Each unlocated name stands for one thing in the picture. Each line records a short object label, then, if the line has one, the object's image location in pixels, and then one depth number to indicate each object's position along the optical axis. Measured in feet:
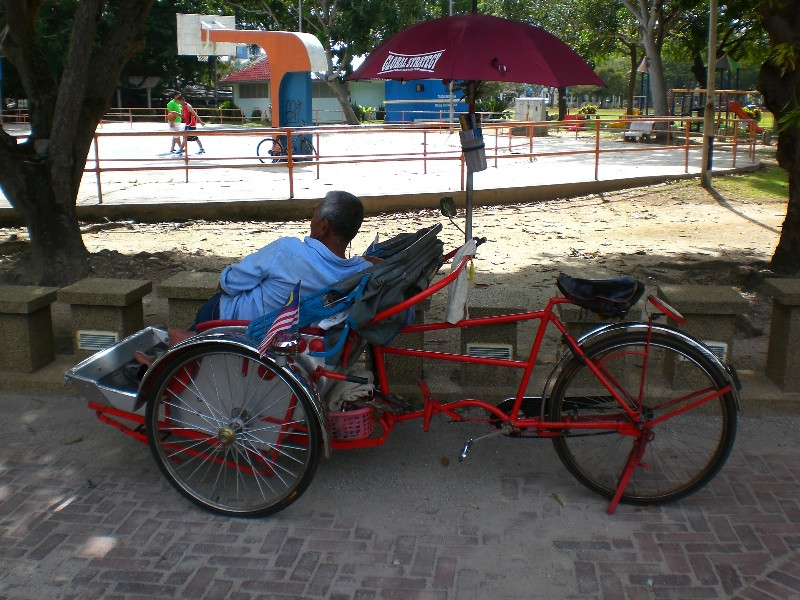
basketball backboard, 103.30
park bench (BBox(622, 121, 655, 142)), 84.58
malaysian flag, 11.05
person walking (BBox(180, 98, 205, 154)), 72.13
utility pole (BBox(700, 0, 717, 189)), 43.61
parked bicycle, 54.32
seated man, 12.10
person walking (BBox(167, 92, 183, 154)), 71.72
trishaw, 11.44
